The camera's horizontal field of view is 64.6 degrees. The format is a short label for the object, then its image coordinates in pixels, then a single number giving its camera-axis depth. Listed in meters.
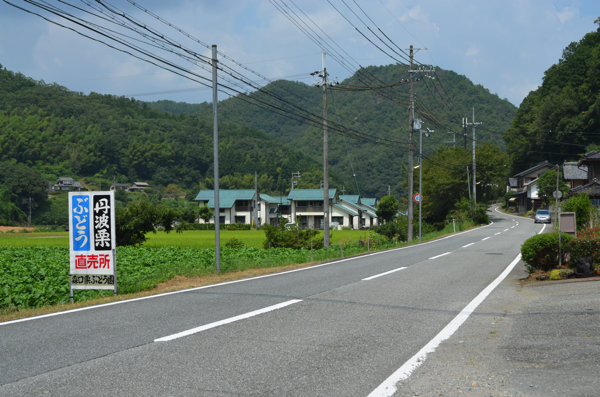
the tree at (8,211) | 73.44
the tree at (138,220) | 29.19
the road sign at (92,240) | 10.13
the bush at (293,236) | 26.86
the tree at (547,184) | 59.66
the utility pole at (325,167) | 25.55
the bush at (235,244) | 27.61
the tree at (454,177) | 57.69
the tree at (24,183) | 83.19
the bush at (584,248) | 11.85
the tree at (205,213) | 75.06
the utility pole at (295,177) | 94.29
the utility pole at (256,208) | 75.27
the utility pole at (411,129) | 32.21
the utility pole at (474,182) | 53.88
